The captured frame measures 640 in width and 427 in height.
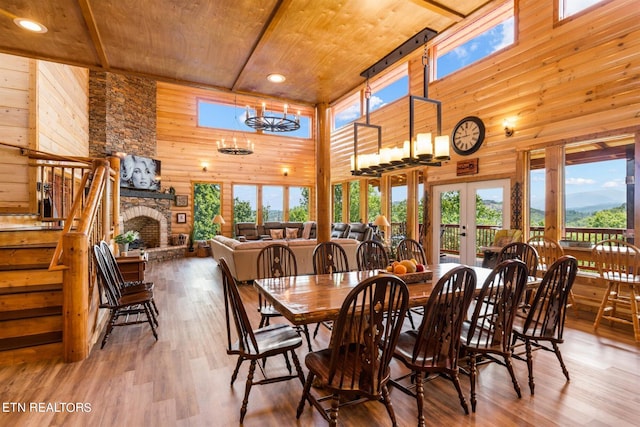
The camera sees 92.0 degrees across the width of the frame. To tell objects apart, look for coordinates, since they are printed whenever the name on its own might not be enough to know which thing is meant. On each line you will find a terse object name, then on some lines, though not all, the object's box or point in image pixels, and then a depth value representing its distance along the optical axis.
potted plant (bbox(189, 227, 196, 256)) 9.65
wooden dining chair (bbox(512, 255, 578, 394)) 2.25
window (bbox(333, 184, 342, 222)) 10.61
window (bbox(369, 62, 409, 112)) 7.83
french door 5.65
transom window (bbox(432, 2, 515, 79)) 5.51
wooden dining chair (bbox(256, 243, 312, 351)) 2.74
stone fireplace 9.14
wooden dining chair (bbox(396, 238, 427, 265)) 3.88
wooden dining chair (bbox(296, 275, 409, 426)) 1.54
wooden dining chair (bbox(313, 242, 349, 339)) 3.37
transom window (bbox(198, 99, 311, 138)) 10.52
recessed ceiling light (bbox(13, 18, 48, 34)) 2.16
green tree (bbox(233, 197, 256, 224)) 10.81
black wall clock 5.83
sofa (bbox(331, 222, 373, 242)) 7.89
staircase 2.73
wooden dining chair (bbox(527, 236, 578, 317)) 4.07
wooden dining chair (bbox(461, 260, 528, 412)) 2.00
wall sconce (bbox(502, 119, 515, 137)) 5.28
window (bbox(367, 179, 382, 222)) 8.92
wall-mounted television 8.30
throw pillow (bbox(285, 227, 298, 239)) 10.27
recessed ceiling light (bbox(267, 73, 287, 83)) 3.01
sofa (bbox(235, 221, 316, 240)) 10.08
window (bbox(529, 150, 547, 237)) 4.98
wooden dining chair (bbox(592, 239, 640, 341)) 3.25
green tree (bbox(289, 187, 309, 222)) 11.82
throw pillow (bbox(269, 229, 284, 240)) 10.14
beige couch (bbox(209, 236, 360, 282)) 5.63
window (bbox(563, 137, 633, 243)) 4.31
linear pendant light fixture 2.60
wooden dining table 1.86
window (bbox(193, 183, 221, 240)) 10.19
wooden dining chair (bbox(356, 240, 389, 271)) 3.59
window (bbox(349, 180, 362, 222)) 9.68
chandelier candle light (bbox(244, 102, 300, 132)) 7.33
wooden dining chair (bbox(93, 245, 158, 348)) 2.96
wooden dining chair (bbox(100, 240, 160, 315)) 3.37
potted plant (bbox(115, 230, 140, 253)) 4.68
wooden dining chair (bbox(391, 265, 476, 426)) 1.82
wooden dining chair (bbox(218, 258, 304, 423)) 1.88
